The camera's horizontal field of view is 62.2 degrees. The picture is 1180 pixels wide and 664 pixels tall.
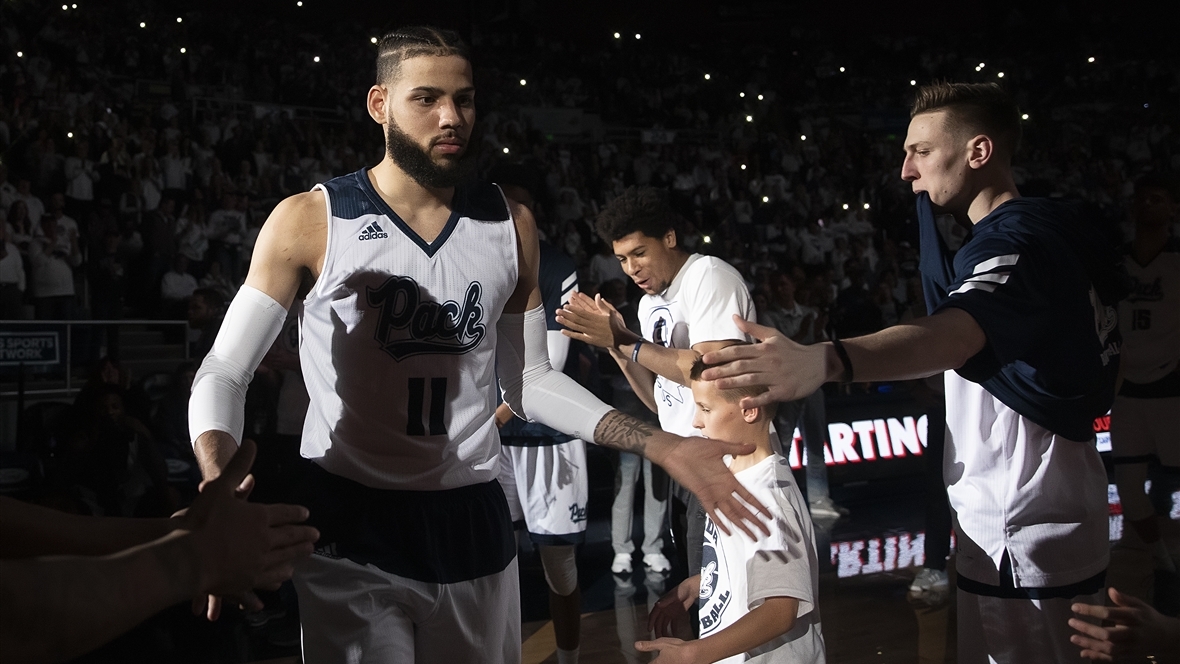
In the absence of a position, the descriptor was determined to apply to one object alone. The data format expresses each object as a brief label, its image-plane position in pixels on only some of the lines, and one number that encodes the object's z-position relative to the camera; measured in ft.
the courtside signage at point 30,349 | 21.47
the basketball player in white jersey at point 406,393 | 7.51
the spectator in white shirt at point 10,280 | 24.85
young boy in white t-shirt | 7.67
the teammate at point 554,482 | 14.06
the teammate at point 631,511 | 21.20
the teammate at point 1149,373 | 17.88
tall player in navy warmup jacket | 7.55
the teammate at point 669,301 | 11.80
